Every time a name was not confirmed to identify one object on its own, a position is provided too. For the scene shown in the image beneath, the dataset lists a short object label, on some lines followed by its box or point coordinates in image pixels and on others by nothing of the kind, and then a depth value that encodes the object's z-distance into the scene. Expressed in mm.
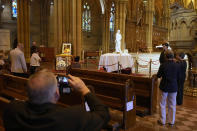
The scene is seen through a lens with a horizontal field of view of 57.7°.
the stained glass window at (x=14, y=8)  23708
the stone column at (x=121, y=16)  20219
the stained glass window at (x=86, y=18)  28216
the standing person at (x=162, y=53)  6305
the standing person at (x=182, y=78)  5331
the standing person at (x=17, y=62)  5805
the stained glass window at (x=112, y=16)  26066
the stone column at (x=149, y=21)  24781
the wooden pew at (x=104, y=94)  3689
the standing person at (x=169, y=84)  3842
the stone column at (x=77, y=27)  12086
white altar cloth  10203
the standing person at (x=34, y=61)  8375
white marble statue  11589
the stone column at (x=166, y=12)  34344
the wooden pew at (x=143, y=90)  4629
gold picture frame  11704
